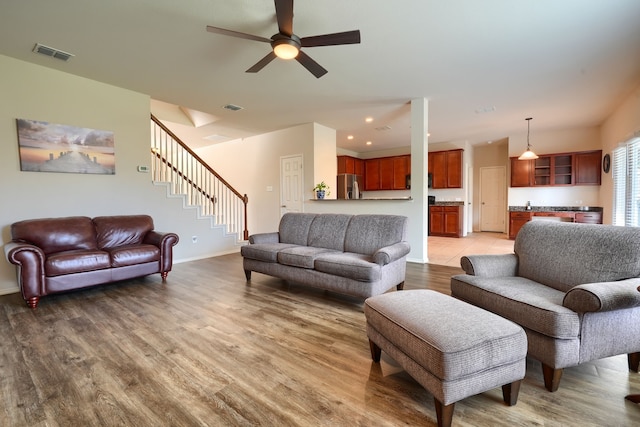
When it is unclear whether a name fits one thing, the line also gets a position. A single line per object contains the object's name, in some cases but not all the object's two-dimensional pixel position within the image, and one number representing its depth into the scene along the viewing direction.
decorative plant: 6.28
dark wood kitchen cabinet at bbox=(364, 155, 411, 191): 8.91
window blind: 4.70
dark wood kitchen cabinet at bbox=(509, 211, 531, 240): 7.45
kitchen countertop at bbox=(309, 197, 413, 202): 5.53
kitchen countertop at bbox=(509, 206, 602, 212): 6.78
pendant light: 6.49
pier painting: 3.64
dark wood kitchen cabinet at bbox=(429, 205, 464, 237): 8.04
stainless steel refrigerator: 6.74
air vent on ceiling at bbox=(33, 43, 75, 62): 3.22
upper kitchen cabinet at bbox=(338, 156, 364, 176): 8.85
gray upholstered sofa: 2.84
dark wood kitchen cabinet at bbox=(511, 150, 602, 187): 6.77
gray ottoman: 1.30
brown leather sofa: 2.95
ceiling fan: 2.32
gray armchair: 1.56
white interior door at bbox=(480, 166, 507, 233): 8.94
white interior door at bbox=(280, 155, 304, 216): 6.63
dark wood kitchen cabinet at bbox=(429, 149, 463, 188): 8.16
